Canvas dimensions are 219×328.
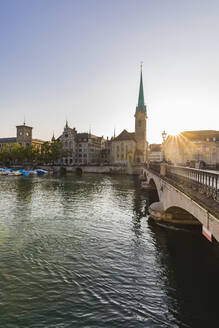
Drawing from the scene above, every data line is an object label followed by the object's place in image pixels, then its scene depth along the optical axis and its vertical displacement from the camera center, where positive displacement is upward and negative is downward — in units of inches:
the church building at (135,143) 4306.1 +400.5
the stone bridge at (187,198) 287.4 -69.7
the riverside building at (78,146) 4793.3 +363.9
